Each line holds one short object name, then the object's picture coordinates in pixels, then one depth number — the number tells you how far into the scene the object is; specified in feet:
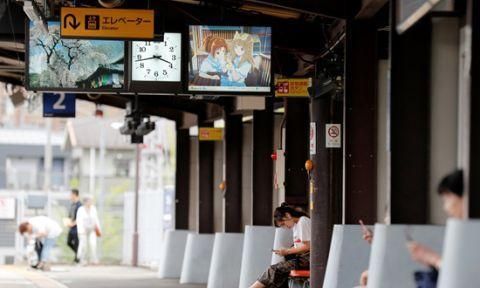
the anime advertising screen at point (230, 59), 56.03
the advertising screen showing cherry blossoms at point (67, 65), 55.93
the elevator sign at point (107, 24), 51.42
